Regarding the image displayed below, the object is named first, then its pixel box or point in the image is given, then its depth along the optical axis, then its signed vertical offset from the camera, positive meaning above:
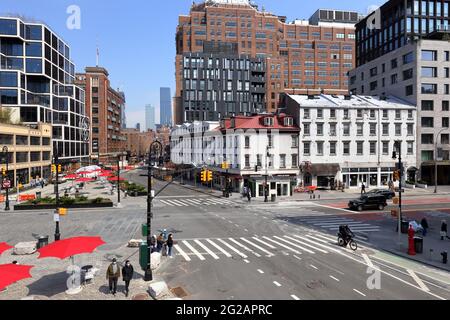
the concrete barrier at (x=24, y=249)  22.60 -5.74
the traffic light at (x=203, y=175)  36.62 -2.06
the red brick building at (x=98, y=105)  139.50 +19.26
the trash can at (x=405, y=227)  29.17 -5.80
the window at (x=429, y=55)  64.88 +17.46
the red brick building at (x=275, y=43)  142.12 +45.35
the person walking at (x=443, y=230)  26.69 -5.57
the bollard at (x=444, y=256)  21.05 -5.85
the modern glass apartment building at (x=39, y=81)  83.43 +18.84
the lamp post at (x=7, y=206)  40.96 -5.62
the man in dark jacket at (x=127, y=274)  15.90 -5.18
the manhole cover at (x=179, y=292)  15.87 -6.04
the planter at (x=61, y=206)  41.62 -5.82
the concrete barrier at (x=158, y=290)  15.47 -5.72
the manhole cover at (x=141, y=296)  15.46 -6.00
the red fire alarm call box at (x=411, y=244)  22.95 -5.64
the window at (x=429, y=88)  65.06 +11.65
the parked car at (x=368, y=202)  41.19 -5.45
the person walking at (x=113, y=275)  15.84 -5.22
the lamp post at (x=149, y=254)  17.78 -4.86
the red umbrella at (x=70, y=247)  16.33 -4.19
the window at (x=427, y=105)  65.00 +8.64
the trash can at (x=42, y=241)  23.73 -5.57
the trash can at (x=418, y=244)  23.33 -5.71
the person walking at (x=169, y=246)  21.97 -5.46
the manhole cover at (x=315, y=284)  16.81 -6.01
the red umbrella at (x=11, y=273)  12.95 -4.32
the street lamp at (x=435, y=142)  64.53 +1.99
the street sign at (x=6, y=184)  40.19 -3.09
